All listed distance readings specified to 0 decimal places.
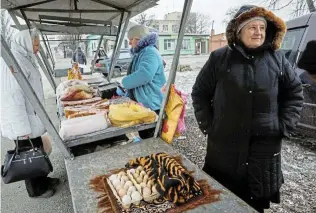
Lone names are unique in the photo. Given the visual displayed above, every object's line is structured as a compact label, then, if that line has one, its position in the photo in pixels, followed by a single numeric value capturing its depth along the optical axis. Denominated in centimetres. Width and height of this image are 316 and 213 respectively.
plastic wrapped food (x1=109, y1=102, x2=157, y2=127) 235
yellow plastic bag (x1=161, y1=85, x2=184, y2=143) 218
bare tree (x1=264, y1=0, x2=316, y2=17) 1159
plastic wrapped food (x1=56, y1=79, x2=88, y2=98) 370
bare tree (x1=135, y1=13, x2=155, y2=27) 3731
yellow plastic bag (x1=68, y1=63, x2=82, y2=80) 542
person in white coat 250
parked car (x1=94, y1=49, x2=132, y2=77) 1503
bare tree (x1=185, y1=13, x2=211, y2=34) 5722
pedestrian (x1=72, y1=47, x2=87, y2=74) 1484
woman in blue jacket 278
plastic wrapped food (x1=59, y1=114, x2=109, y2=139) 213
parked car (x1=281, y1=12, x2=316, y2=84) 382
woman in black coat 167
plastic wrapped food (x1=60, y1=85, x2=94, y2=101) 330
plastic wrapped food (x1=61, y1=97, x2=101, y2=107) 309
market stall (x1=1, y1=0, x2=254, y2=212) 132
